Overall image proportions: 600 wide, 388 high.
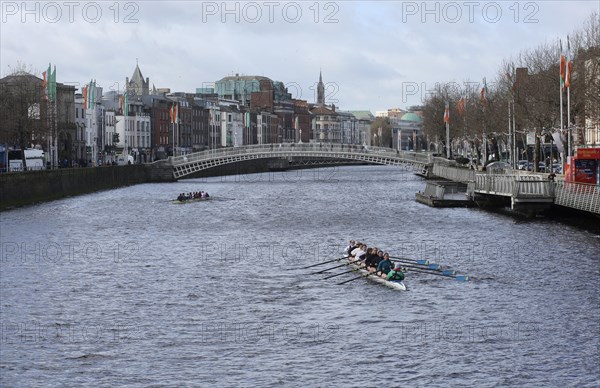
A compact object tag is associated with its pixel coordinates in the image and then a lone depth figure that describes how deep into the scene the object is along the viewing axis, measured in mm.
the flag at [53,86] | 101062
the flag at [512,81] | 91725
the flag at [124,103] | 138075
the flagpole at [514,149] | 95112
